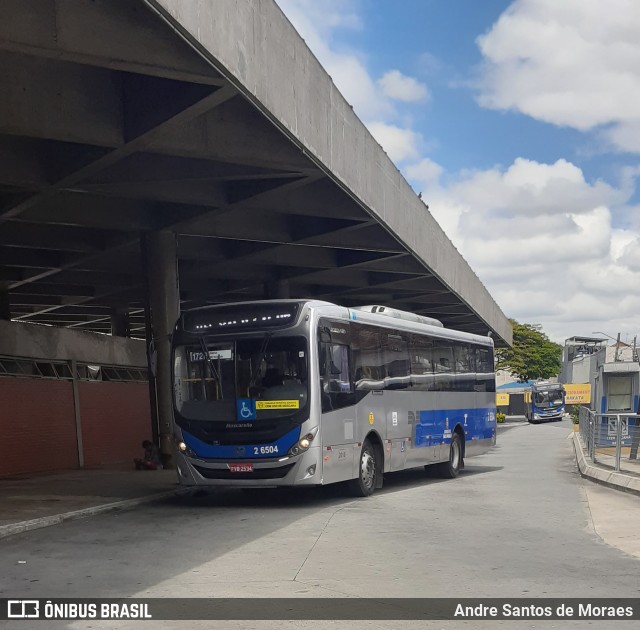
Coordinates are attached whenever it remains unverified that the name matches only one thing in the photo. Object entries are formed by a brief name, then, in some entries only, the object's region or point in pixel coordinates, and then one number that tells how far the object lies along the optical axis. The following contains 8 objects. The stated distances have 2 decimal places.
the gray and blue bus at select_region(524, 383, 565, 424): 72.81
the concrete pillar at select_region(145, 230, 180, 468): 21.81
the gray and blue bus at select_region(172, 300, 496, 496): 14.09
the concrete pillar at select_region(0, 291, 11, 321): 30.00
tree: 87.38
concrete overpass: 11.29
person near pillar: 22.36
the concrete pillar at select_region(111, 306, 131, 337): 39.00
